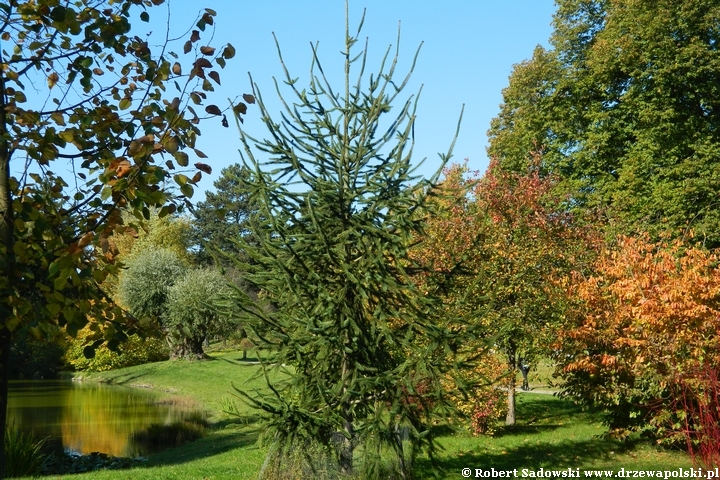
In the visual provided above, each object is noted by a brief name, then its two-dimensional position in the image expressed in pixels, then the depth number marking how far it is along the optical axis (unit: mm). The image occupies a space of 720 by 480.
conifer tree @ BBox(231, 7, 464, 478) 8305
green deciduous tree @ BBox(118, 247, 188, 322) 43656
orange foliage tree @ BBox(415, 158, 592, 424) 15539
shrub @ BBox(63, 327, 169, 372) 43000
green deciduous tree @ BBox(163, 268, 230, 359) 40219
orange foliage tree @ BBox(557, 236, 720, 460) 11828
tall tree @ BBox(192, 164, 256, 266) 68062
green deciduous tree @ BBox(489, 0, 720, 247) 22544
